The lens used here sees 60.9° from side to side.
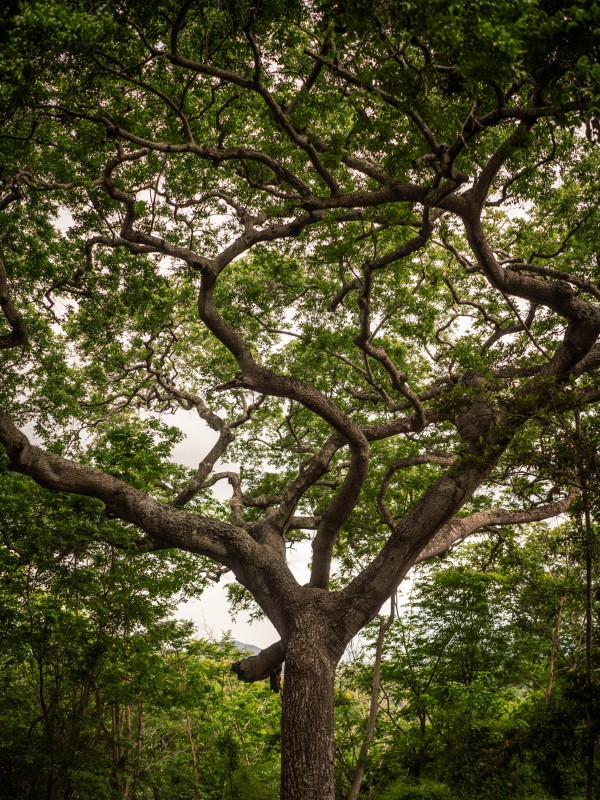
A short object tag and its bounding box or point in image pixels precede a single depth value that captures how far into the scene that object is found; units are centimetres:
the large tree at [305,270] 403
